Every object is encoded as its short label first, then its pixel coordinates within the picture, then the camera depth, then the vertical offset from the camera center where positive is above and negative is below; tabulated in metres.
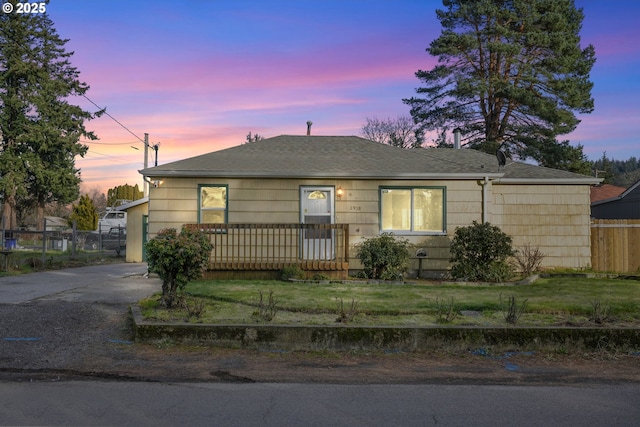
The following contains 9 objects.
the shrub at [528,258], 14.47 -0.59
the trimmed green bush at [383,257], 13.38 -0.52
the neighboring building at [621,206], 24.89 +1.44
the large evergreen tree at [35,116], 36.75 +7.92
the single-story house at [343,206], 14.21 +0.77
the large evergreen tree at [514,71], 29.69 +9.09
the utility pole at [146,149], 38.72 +5.87
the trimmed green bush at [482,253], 13.32 -0.41
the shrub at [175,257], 8.26 -0.34
